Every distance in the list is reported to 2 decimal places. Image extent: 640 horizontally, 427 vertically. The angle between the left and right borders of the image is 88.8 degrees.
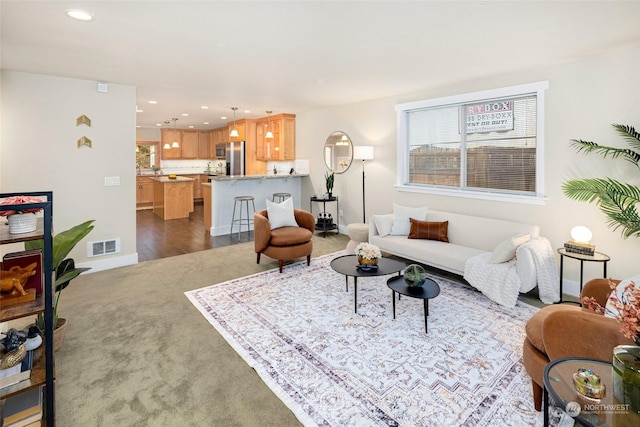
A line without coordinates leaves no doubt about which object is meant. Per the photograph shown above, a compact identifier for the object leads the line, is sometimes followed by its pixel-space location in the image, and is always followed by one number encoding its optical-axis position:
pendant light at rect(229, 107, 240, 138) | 7.37
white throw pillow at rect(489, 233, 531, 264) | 3.34
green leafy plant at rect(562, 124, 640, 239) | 2.96
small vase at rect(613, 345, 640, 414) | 1.27
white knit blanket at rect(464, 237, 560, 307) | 3.27
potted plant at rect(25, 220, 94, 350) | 2.33
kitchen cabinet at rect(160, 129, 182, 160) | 10.76
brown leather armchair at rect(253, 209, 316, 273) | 4.35
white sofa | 3.27
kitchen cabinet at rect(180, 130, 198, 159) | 11.06
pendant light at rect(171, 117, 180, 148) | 10.84
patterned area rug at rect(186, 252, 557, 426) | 1.97
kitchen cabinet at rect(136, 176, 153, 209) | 9.73
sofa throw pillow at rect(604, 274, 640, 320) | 1.79
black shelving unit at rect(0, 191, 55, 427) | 1.57
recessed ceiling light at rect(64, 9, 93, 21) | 2.36
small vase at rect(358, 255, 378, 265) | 3.31
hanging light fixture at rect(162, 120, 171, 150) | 10.79
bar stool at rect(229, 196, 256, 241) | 6.51
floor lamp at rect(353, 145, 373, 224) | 5.55
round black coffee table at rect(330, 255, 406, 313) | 3.20
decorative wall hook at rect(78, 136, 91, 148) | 4.30
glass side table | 1.27
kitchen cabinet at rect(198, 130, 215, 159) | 11.38
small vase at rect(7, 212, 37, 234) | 1.62
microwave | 10.07
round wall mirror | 6.39
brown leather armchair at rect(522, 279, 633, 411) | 1.62
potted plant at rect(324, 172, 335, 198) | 6.55
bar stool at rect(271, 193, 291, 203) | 7.25
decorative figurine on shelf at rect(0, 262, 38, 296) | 1.61
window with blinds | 4.04
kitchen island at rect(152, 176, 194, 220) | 8.09
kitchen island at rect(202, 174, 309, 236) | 6.57
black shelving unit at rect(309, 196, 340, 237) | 6.43
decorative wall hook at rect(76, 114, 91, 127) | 4.26
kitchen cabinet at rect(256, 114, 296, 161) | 7.50
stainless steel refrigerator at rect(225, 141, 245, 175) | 8.45
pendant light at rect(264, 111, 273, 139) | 7.52
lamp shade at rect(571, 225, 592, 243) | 3.30
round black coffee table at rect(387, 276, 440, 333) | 2.78
